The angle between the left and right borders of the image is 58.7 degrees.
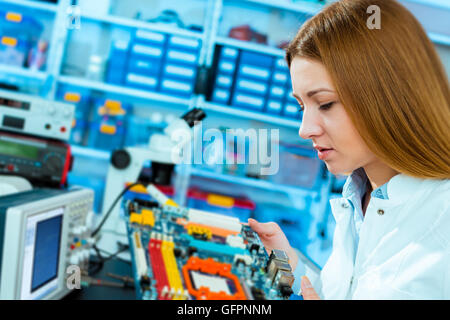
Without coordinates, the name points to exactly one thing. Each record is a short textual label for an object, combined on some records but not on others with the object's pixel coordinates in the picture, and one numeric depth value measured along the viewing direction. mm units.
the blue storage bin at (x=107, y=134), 2463
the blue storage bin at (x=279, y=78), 2423
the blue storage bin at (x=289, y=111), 2443
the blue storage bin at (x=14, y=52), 2404
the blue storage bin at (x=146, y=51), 2402
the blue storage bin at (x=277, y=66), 2406
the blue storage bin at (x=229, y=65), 2451
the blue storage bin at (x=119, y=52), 2414
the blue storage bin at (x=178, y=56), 2420
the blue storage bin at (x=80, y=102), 2449
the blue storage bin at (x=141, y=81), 2465
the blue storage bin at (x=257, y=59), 2434
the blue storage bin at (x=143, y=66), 2428
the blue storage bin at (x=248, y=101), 2479
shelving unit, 2455
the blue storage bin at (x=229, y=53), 2445
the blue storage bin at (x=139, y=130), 2492
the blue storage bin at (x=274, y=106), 2469
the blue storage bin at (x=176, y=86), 2469
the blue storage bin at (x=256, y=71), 2434
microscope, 1480
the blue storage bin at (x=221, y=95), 2486
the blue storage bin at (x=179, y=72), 2439
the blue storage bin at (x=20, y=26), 2439
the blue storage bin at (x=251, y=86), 2453
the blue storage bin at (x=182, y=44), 2416
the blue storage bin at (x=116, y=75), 2475
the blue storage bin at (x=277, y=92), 2451
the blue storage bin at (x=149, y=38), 2400
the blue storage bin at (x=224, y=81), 2467
